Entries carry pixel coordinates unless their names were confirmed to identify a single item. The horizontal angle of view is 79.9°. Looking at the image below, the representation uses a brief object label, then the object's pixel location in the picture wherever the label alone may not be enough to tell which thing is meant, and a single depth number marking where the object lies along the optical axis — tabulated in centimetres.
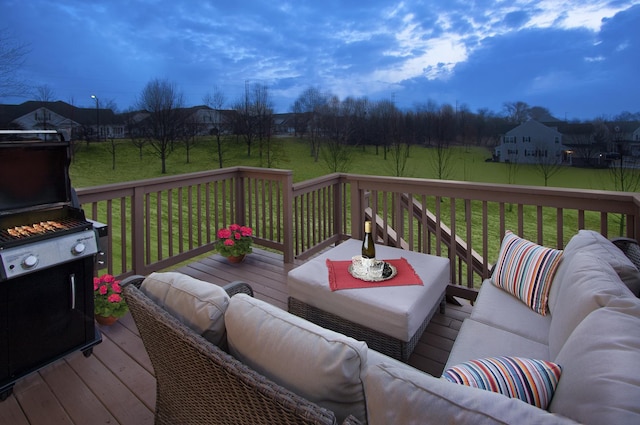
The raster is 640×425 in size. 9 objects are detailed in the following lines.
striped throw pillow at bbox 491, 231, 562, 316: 197
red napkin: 223
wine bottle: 246
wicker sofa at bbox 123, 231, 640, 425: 69
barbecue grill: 185
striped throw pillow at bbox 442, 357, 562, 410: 90
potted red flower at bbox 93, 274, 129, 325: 255
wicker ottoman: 198
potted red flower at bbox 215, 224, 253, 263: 388
